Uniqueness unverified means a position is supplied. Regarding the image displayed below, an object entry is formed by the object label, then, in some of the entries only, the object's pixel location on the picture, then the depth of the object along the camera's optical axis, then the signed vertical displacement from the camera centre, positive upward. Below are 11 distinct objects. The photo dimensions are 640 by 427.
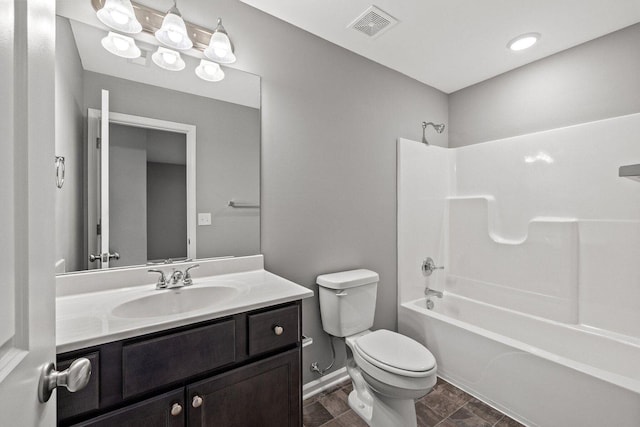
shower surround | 1.67 -0.42
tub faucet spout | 2.54 -0.71
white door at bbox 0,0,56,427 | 0.39 +0.01
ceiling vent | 1.75 +1.22
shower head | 2.63 +0.80
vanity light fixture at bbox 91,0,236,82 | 1.29 +0.88
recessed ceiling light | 1.96 +1.21
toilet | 1.44 -0.78
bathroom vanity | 0.86 -0.51
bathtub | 1.44 -0.92
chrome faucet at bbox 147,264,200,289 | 1.34 -0.32
